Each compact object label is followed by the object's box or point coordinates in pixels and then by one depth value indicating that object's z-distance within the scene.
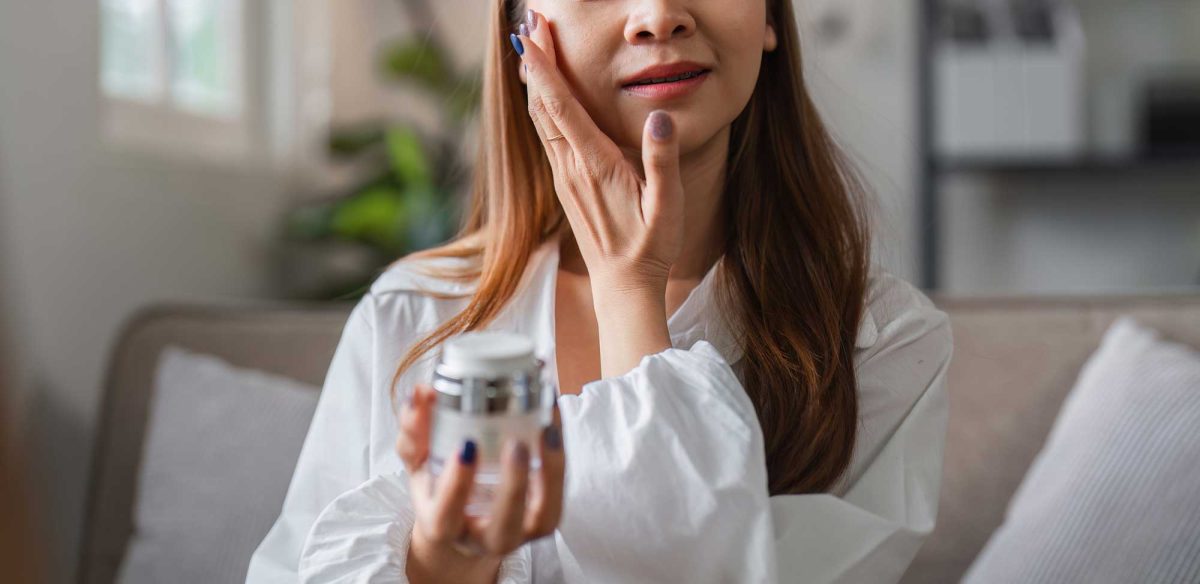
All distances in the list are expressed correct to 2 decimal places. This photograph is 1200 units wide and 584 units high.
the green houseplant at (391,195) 2.85
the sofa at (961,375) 1.46
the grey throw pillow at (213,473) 1.41
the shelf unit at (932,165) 3.19
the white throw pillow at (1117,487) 1.22
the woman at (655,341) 0.77
